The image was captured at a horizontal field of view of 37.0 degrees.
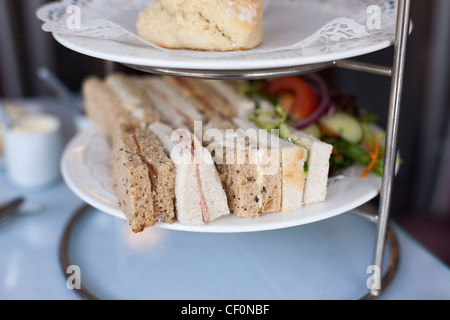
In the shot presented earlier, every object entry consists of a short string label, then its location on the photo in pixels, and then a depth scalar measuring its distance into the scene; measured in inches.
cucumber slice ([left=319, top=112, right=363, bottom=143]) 19.1
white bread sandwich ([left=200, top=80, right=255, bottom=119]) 18.9
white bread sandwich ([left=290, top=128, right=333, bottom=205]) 15.4
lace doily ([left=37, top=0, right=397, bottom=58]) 14.5
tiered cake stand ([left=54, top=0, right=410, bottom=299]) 13.9
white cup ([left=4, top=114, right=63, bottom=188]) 21.4
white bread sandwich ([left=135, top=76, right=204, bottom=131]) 18.4
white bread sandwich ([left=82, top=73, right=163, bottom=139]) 18.5
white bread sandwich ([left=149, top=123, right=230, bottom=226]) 14.7
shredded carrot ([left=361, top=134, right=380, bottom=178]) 17.3
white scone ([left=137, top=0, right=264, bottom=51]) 14.4
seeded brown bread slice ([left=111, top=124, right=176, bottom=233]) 14.6
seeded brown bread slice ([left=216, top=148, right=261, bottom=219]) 15.0
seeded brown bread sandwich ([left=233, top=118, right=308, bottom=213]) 15.0
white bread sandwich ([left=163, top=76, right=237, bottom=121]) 18.9
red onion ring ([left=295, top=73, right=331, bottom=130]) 19.5
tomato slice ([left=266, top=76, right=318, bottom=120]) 20.3
